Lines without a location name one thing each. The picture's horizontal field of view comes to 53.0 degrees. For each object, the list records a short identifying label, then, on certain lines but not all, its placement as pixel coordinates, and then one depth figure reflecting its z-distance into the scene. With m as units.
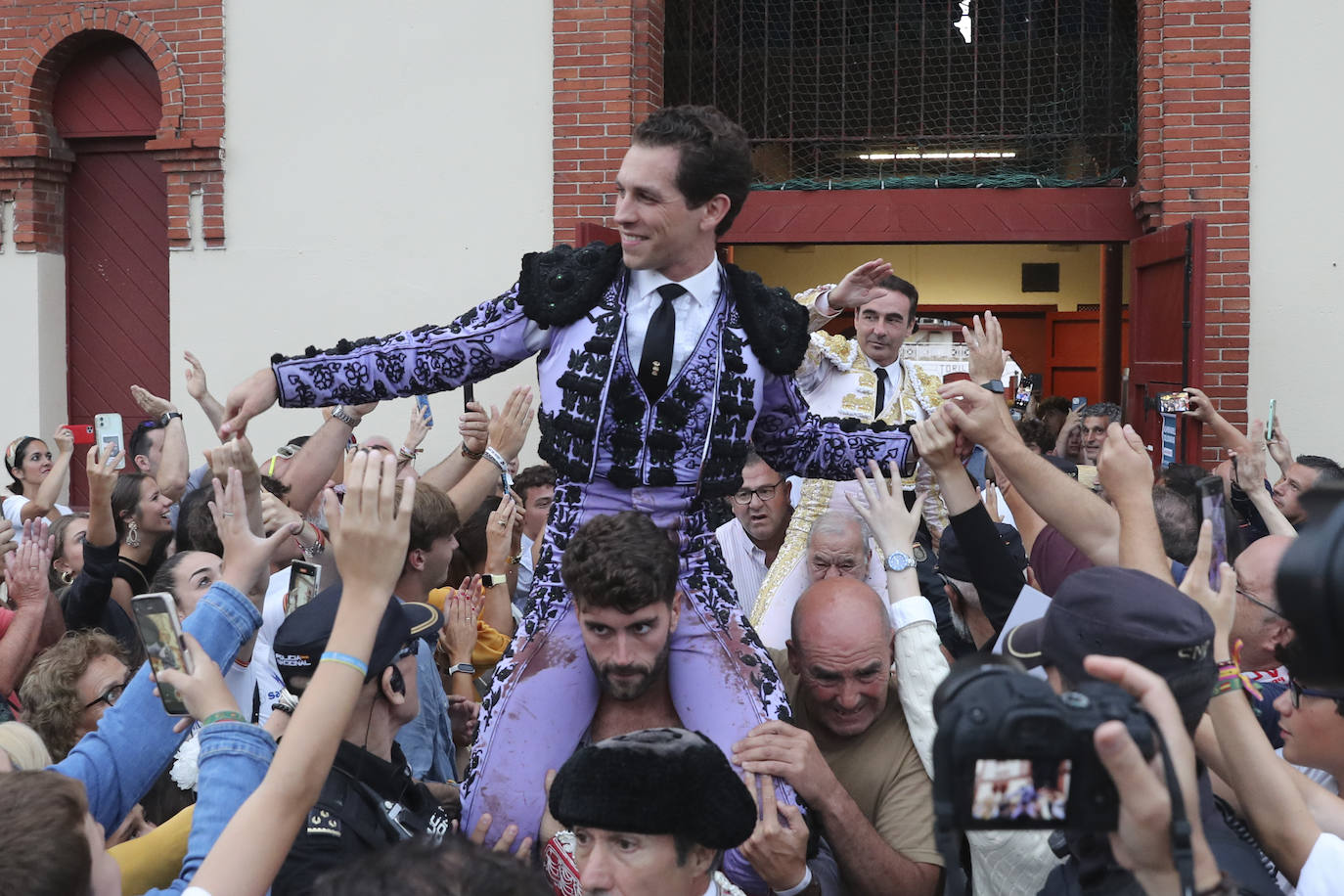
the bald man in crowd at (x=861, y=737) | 3.04
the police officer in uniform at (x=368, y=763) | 2.68
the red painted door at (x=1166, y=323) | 7.65
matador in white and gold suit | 5.21
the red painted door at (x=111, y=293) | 9.70
